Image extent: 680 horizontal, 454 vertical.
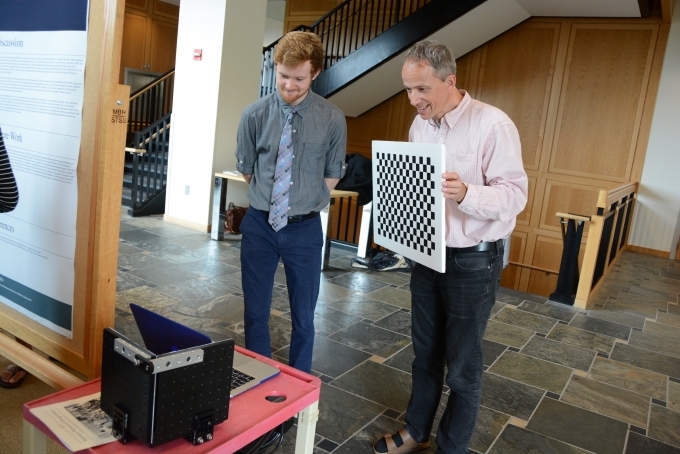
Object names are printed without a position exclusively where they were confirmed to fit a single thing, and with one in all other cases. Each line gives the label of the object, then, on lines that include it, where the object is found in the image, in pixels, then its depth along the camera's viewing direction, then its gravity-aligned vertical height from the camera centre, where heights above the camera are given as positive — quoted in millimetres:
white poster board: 1620 -88
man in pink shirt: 1731 -181
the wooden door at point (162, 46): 10691 +1593
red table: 1104 -601
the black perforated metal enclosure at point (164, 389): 1034 -488
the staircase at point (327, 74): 6734 +1021
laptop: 1177 -458
